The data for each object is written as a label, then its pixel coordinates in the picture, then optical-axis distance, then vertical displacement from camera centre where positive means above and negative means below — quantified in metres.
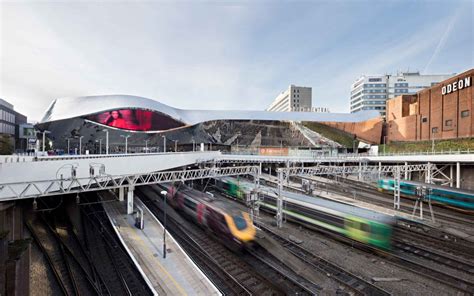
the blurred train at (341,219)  15.23 -5.50
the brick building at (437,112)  37.12 +7.42
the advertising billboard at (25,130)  70.11 +4.47
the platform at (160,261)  11.12 -7.04
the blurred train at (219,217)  14.55 -5.38
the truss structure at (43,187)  12.18 -2.64
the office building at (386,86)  94.31 +27.68
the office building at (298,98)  122.44 +27.79
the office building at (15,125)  61.16 +5.71
